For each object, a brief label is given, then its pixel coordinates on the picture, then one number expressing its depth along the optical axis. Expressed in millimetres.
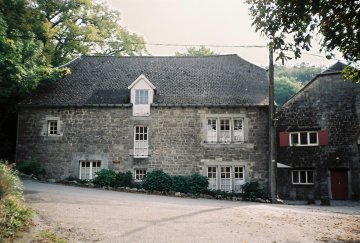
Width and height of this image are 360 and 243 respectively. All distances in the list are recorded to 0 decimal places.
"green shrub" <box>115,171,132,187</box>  19656
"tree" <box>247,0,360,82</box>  8586
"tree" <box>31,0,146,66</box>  25281
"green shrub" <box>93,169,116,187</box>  19375
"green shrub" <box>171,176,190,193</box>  19078
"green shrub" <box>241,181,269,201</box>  18875
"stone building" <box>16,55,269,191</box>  20578
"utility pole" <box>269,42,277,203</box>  17266
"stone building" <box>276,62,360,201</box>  22531
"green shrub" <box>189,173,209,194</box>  18953
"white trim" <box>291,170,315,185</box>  23109
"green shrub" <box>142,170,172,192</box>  19031
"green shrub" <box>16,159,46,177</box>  20141
